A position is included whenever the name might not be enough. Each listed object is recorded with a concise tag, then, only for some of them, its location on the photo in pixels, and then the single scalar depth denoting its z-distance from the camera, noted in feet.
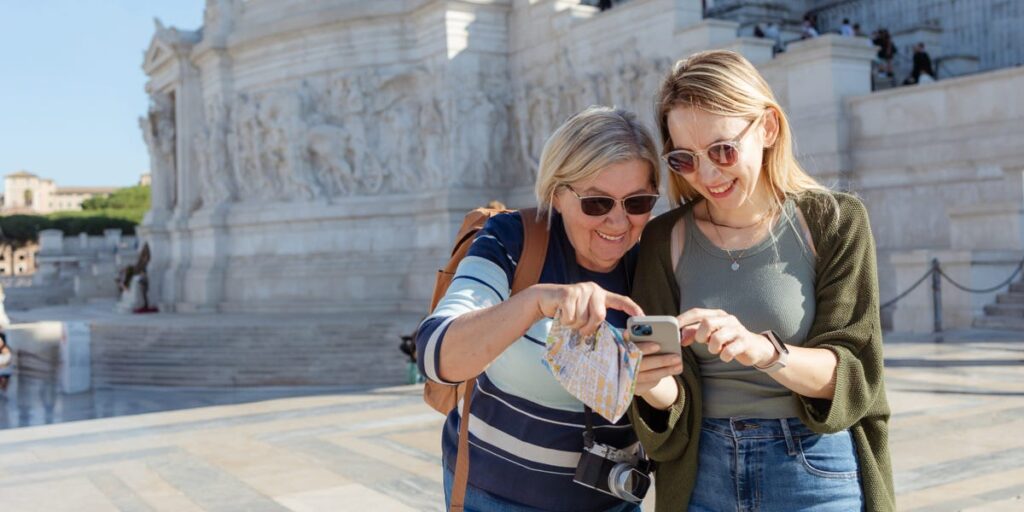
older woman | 7.13
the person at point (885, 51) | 54.94
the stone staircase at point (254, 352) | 47.34
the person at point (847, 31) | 56.49
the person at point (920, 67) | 52.12
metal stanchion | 38.14
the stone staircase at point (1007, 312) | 37.15
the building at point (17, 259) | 219.00
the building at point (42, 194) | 383.45
